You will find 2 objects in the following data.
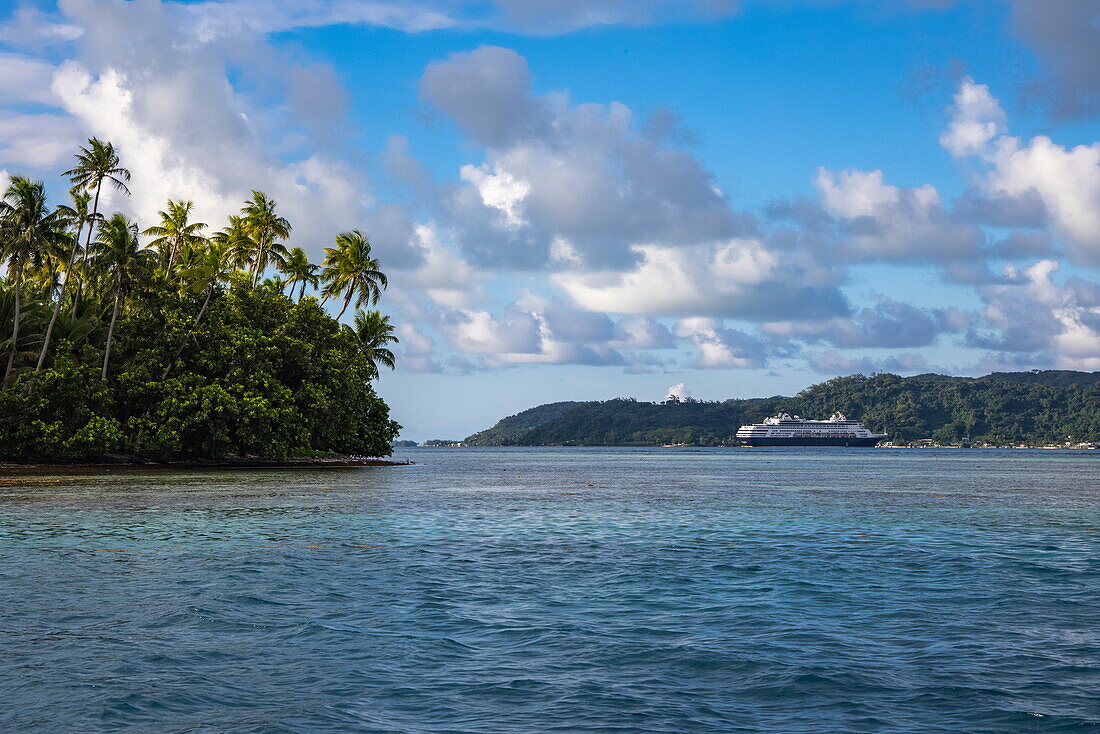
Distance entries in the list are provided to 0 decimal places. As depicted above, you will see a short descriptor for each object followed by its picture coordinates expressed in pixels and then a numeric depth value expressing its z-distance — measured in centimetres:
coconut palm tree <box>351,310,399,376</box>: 9312
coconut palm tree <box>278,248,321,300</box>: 8631
